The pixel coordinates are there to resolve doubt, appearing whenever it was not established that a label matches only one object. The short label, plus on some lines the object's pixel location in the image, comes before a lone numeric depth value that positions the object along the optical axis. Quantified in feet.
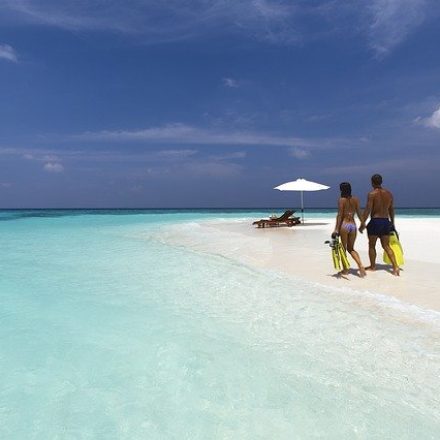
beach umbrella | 72.13
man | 23.08
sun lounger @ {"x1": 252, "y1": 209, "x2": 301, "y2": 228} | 72.90
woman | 23.25
